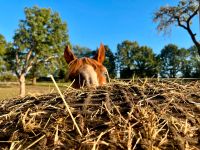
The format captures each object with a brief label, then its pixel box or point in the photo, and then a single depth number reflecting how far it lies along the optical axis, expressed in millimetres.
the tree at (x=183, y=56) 44663
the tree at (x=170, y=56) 47214
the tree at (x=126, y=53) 45650
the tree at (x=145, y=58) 41928
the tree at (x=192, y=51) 45672
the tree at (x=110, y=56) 43738
